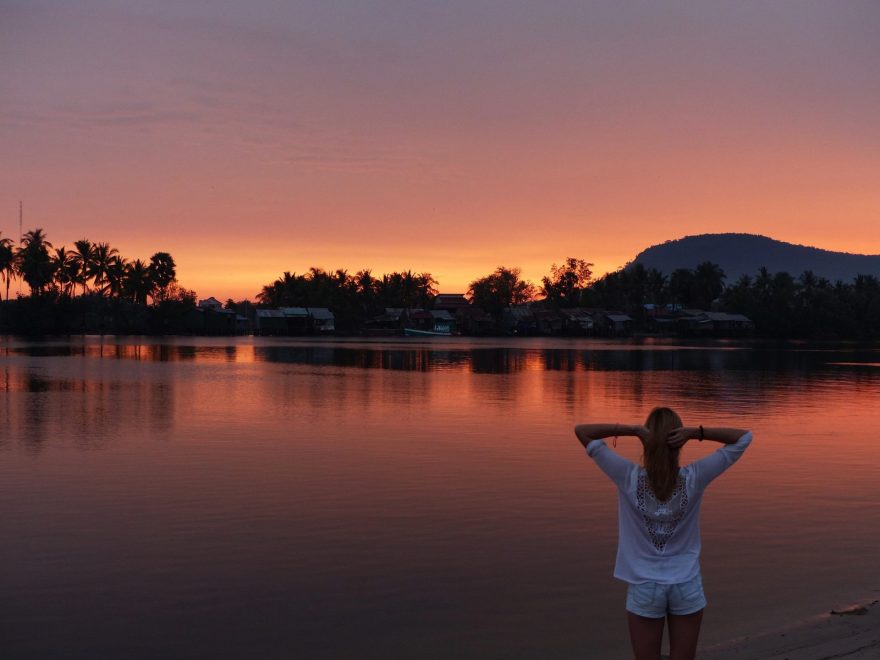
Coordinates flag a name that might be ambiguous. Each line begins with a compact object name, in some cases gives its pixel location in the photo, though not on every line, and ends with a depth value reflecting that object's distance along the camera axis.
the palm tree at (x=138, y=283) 139.62
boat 148.12
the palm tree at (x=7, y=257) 126.25
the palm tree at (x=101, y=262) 134.00
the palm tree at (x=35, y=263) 126.19
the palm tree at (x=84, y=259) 132.50
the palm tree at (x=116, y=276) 137.00
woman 4.87
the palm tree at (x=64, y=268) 130.75
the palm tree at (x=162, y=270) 147.25
